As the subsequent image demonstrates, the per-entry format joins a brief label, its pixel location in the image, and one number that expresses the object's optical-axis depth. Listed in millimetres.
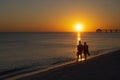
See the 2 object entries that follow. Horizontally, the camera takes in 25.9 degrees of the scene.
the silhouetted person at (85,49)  21081
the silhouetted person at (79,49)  20872
